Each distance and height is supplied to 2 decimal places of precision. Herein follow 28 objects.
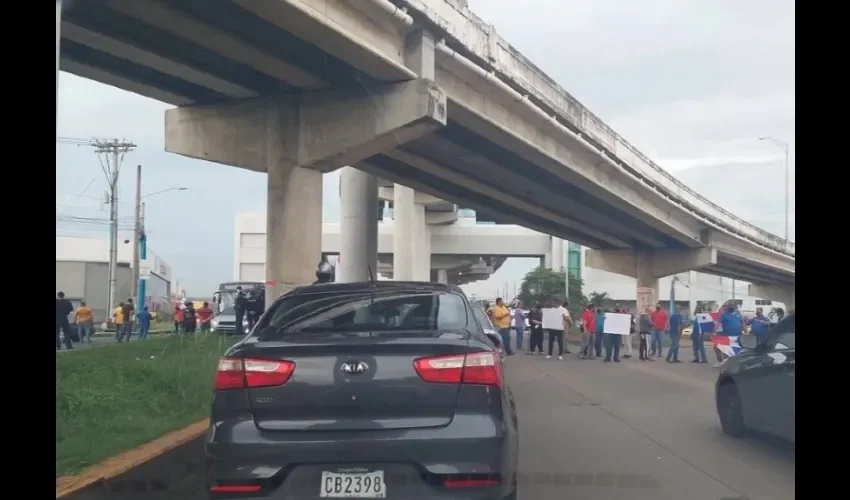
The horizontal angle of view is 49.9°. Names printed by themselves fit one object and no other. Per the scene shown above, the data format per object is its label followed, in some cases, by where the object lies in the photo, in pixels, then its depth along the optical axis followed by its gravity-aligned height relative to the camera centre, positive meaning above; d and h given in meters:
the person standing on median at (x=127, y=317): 30.81 -1.44
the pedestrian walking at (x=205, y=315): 30.77 -1.36
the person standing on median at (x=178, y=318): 30.28 -1.43
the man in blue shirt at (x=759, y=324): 20.70 -0.95
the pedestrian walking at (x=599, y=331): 24.23 -1.34
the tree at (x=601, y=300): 59.66 -1.30
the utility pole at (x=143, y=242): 44.08 +1.58
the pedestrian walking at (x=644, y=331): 24.44 -1.34
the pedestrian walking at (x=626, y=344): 25.00 -1.79
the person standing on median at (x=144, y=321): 31.31 -1.62
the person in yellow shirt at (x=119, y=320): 31.29 -1.59
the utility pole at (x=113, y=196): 40.53 +3.66
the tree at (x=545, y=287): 65.26 -0.52
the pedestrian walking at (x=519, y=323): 26.73 -1.29
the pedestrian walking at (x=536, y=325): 25.12 -1.24
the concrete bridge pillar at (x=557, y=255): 70.31 +1.93
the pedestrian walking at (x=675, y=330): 23.78 -1.31
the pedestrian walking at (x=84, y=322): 30.67 -1.62
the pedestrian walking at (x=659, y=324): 24.78 -1.16
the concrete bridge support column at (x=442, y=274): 83.33 +0.41
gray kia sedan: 5.27 -0.84
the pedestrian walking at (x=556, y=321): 23.97 -1.08
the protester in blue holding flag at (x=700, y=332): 23.08 -1.27
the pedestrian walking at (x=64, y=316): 23.48 -1.09
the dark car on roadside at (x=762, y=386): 8.42 -1.02
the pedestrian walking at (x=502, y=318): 23.77 -1.01
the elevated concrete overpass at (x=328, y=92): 15.95 +4.10
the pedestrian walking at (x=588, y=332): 24.53 -1.39
